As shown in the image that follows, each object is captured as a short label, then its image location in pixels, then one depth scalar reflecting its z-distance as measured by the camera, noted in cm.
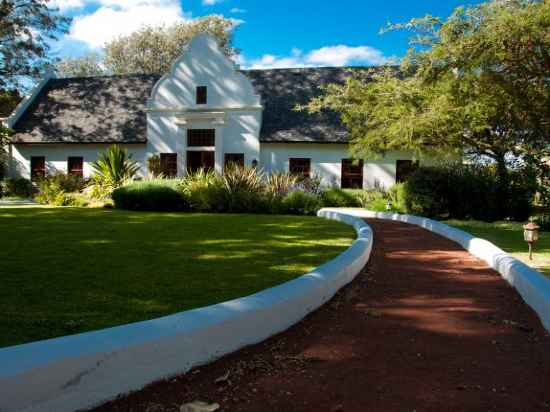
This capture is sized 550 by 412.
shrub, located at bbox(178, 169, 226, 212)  1758
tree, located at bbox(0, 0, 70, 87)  3084
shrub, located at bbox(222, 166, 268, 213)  1744
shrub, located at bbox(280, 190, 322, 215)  1748
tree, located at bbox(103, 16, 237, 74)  4584
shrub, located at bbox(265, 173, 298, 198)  1809
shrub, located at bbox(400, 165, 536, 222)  1669
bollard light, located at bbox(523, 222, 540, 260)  845
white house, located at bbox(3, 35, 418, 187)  2556
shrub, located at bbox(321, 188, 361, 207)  2339
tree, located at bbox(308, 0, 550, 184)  1208
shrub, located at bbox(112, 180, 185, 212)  1803
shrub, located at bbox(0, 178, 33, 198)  2819
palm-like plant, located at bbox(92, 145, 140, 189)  2145
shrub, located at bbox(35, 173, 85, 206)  2055
